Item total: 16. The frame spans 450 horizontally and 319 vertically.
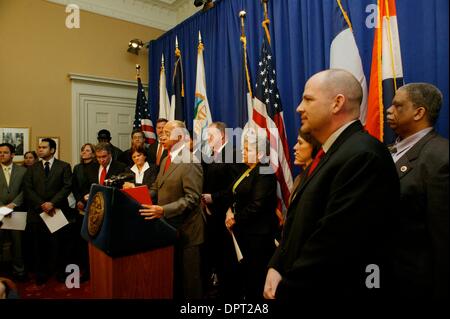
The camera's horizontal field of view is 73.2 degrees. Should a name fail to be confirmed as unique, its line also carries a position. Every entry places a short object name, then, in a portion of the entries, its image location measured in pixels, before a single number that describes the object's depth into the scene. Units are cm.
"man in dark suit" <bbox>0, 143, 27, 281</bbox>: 336
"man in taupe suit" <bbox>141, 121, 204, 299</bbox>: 212
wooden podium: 171
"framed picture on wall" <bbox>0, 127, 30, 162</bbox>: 403
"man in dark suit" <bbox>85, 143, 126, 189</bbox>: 327
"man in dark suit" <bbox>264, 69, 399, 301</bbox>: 89
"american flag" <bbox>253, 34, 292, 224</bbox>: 256
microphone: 219
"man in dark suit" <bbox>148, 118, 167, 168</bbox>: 365
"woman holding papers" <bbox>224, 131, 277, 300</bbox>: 209
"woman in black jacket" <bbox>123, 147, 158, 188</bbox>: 273
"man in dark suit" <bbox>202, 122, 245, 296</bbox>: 250
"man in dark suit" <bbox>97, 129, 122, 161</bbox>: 420
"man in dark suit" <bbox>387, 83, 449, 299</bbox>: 112
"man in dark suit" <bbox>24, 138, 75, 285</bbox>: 326
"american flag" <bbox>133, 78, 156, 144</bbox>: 457
